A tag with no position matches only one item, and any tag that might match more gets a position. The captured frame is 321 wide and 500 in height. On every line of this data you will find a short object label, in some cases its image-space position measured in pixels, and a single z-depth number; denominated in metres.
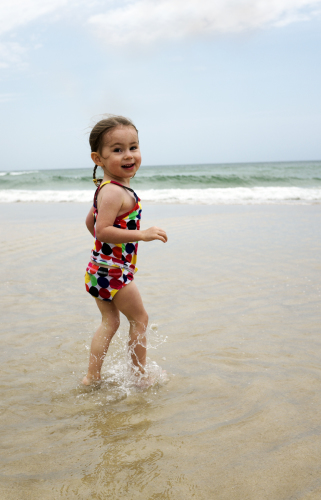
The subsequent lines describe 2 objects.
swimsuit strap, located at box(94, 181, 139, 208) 2.20
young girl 2.16
